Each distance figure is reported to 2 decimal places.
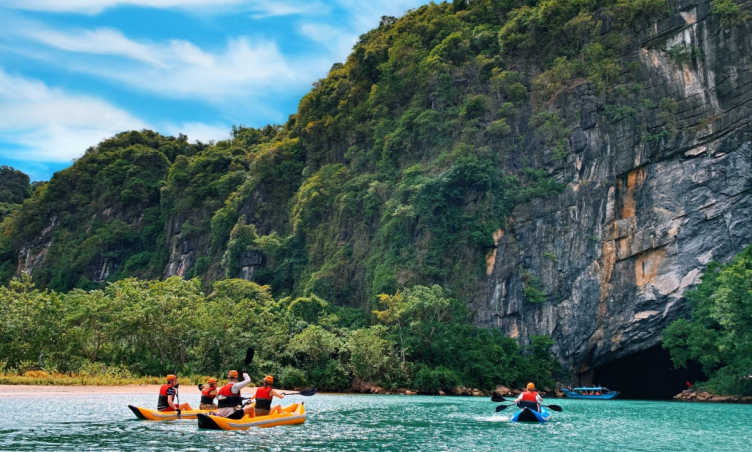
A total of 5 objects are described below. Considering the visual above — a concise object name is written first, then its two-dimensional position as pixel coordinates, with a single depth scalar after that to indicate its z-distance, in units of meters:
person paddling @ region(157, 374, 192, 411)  18.55
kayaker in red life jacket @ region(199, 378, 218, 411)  19.00
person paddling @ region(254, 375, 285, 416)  17.34
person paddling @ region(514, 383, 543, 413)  20.52
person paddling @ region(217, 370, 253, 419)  16.53
